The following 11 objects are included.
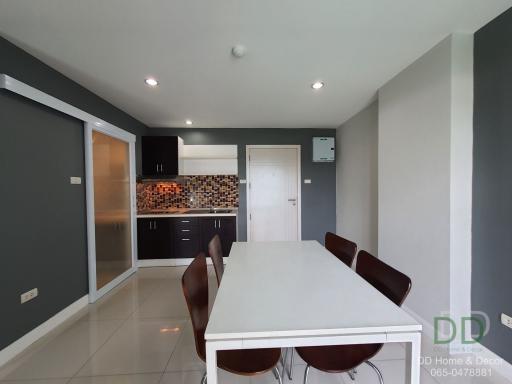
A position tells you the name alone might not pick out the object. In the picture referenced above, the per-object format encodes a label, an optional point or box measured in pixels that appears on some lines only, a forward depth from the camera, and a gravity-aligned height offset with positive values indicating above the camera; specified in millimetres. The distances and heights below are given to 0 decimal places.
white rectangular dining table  850 -538
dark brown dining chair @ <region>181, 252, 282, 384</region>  1068 -860
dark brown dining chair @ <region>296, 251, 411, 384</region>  1095 -849
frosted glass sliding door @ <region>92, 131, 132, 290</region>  2709 -242
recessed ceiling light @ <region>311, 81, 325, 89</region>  2417 +1126
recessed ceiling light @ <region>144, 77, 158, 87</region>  2312 +1122
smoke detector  1784 +1110
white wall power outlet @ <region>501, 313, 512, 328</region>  1456 -878
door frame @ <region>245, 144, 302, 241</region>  4230 +141
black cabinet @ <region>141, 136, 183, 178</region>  3764 +557
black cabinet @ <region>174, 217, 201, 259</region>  3679 -806
